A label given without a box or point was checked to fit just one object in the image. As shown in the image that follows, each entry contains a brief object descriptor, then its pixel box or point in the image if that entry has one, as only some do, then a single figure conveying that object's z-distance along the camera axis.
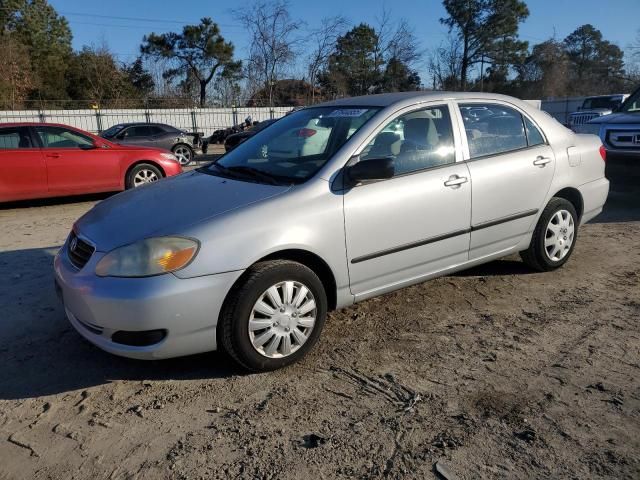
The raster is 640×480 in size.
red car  8.05
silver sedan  2.93
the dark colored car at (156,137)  15.97
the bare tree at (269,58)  29.75
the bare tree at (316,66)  30.39
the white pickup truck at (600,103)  19.09
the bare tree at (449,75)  35.25
